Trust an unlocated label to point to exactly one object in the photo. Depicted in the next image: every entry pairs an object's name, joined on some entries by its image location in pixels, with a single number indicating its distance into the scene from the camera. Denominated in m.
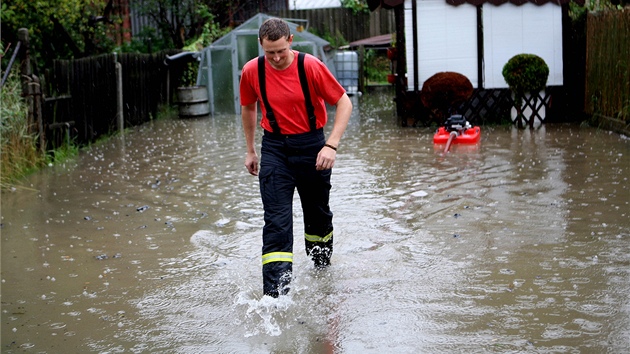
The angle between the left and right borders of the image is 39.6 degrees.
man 5.55
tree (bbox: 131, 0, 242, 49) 24.42
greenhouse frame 21.45
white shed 16.48
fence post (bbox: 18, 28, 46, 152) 12.16
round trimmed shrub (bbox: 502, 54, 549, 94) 15.67
